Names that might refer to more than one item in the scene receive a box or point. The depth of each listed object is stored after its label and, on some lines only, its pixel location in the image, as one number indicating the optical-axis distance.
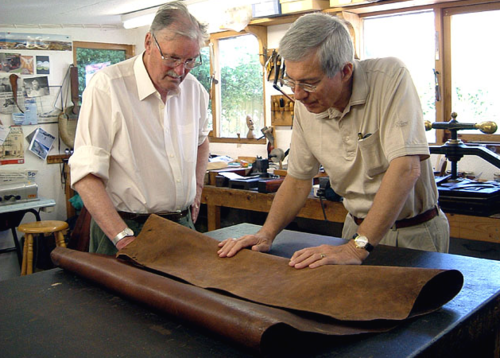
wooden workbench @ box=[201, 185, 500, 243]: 2.61
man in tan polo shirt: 1.55
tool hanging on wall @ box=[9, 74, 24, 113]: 5.10
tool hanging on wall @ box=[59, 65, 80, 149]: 5.35
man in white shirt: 1.80
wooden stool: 4.11
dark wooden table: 0.99
